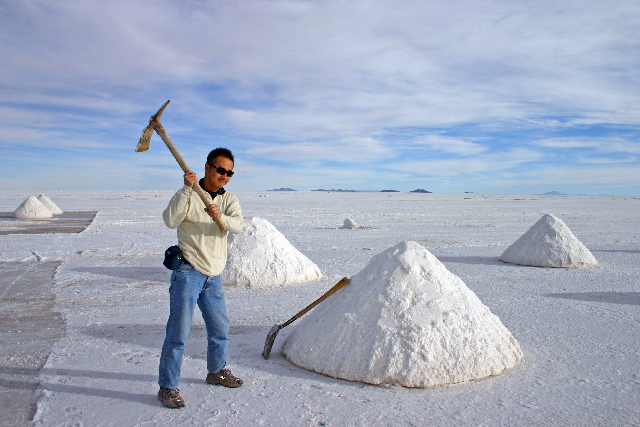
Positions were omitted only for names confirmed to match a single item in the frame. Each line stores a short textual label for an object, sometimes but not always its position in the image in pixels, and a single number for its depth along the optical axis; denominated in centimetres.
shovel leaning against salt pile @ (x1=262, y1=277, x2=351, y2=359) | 377
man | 287
